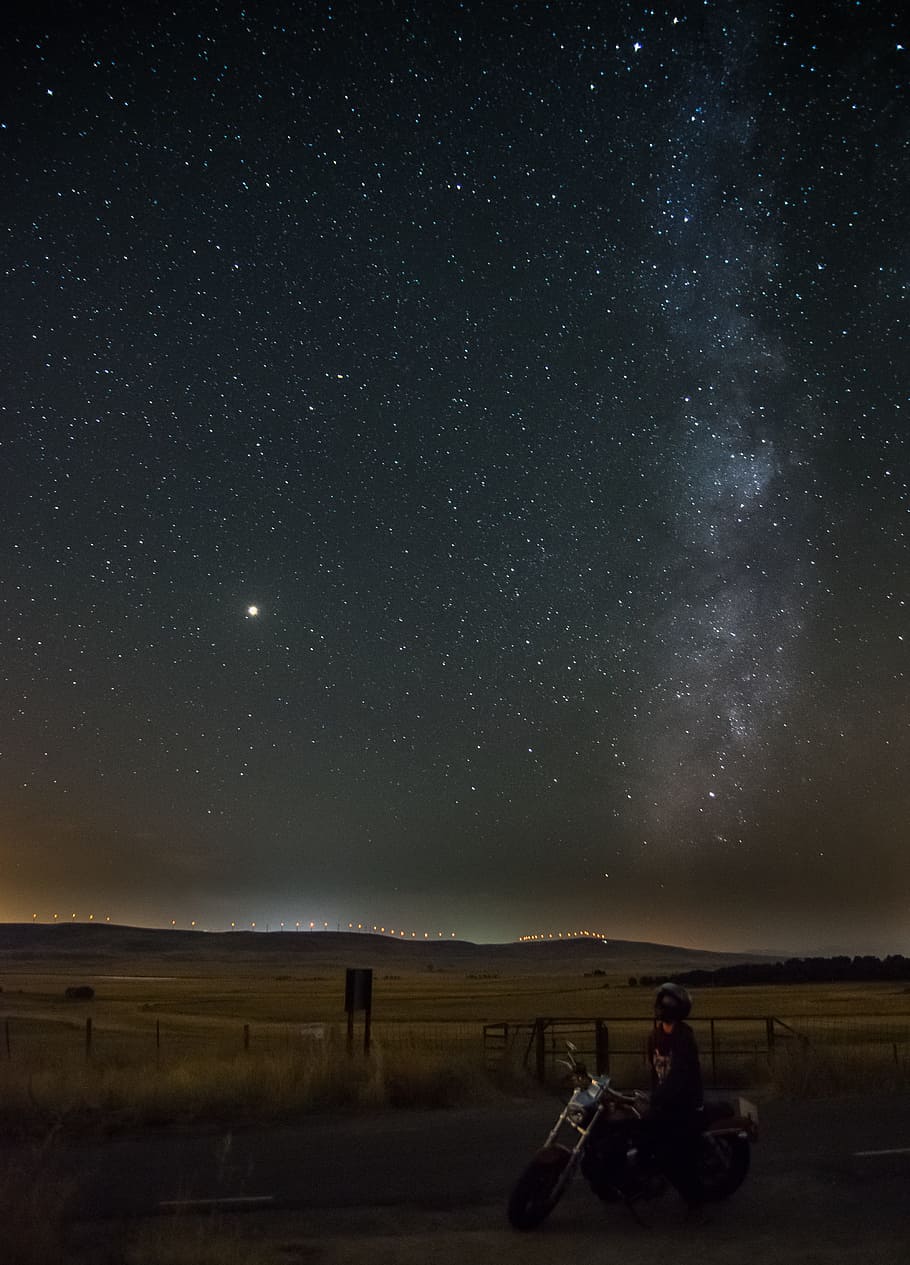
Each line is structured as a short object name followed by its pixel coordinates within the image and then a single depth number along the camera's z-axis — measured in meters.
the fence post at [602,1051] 16.25
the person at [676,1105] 7.72
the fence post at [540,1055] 17.08
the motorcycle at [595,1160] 7.66
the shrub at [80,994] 77.27
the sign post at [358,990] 17.06
